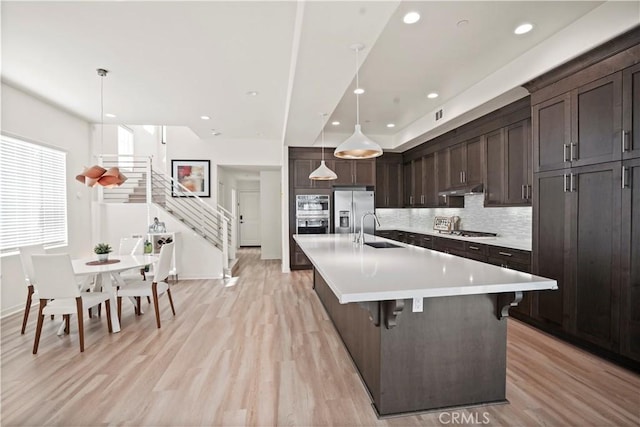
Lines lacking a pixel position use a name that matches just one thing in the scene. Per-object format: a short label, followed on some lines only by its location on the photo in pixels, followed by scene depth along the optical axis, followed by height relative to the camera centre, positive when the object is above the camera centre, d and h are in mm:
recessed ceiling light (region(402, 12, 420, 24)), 2422 +1540
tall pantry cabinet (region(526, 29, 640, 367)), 2322 +129
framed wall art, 6738 +814
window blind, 3786 +235
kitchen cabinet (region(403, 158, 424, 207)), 6211 +606
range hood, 4441 +330
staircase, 6114 +140
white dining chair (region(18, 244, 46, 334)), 3154 -617
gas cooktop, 4641 -332
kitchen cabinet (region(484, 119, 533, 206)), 3617 +577
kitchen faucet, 3582 -308
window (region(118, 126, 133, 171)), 7293 +1705
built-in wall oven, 6508 -35
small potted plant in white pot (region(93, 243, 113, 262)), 3514 -444
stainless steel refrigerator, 6570 +112
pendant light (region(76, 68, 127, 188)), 3201 +378
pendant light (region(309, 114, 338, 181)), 4336 +535
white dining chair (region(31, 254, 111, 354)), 2729 -657
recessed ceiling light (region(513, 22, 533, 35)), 2623 +1575
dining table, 3129 -573
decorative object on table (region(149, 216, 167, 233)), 5416 -255
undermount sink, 3496 -371
